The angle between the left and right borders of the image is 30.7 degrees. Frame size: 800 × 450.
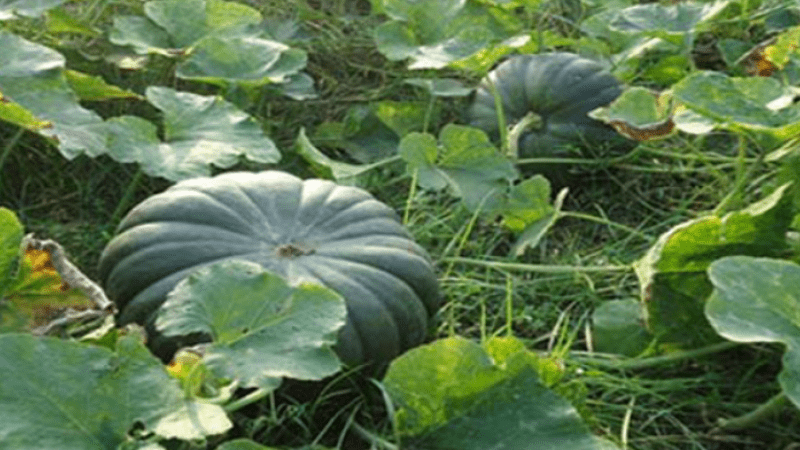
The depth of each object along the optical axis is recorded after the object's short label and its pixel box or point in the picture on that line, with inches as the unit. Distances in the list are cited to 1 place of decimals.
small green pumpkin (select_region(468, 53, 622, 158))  116.0
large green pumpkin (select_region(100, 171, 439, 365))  86.1
